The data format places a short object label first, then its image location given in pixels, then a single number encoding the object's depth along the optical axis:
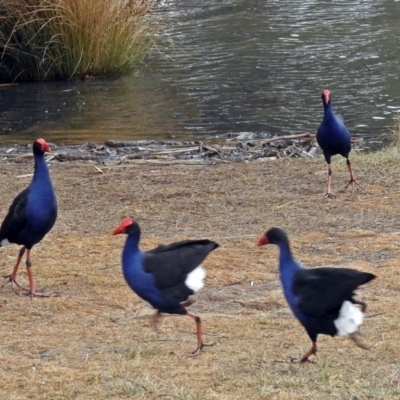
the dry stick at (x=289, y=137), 25.69
